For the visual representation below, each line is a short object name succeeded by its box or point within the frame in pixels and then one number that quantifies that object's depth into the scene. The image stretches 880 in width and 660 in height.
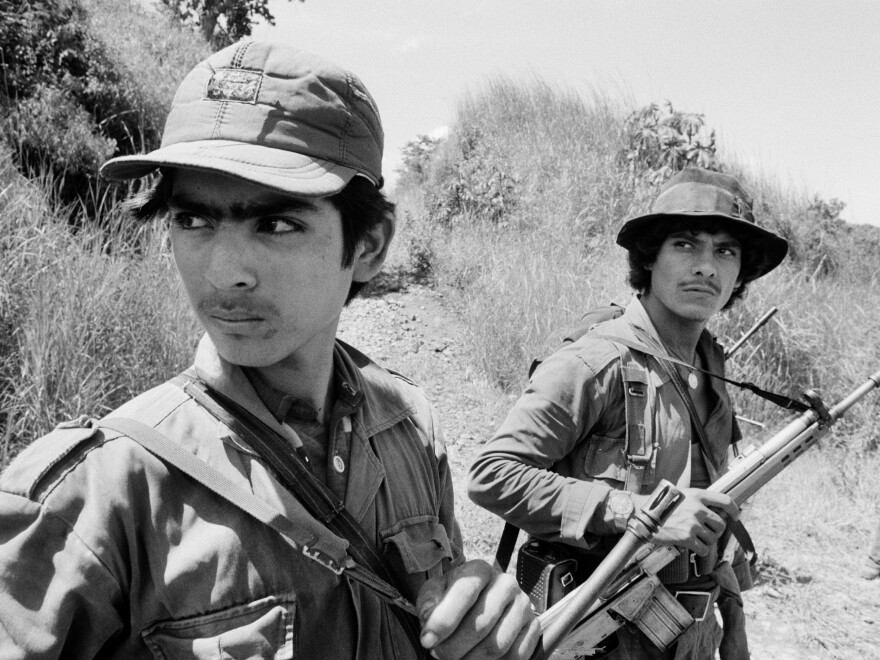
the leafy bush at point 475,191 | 9.24
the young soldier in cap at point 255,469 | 0.89
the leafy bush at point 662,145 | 8.34
